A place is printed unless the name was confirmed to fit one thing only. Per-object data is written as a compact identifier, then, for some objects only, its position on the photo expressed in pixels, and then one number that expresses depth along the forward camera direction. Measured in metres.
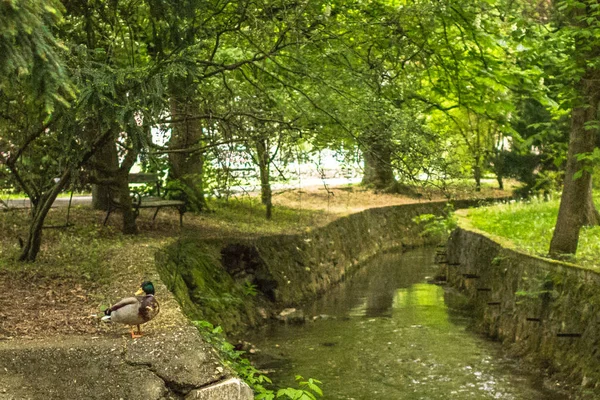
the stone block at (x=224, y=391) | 7.24
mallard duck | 7.84
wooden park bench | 15.79
